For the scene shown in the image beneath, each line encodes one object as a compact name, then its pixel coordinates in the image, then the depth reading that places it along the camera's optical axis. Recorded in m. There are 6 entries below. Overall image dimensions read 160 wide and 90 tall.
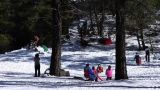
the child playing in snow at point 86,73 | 28.37
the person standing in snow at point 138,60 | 44.49
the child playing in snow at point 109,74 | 29.16
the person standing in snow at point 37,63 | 29.63
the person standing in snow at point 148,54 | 47.16
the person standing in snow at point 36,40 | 48.83
